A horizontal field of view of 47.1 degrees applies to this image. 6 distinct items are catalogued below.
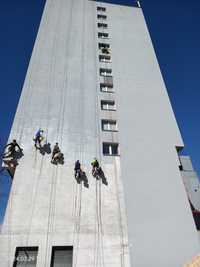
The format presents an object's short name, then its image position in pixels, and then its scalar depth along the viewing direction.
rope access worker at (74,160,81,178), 16.06
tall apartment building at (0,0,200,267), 13.60
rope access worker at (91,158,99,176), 16.45
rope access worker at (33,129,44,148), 17.23
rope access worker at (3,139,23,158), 15.89
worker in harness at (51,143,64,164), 16.50
